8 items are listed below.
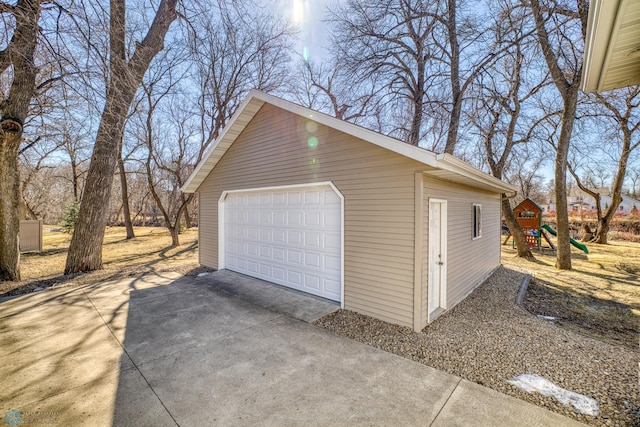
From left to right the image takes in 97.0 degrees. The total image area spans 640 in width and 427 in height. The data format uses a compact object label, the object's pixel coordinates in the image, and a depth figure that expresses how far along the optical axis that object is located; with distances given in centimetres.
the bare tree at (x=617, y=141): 1270
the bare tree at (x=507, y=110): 996
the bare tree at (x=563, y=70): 755
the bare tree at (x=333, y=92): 1086
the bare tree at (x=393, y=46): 942
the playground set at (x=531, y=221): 1409
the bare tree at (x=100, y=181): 796
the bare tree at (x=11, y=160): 639
